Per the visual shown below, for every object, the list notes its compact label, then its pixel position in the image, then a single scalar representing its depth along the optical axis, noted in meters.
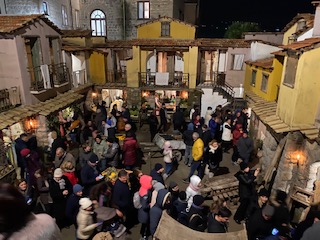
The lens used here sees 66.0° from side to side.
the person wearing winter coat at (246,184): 7.64
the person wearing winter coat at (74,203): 6.13
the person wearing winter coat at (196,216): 5.91
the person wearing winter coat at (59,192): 6.83
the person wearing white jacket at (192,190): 7.02
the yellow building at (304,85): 8.48
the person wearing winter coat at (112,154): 10.04
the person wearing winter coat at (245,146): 10.90
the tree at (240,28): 30.78
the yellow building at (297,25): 14.21
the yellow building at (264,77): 14.83
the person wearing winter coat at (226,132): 12.67
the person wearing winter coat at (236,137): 12.21
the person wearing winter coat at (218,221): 5.45
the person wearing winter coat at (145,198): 6.69
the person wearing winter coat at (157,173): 7.52
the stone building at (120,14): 28.14
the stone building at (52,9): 19.21
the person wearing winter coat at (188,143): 11.31
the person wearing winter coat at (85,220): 5.47
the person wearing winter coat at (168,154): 10.54
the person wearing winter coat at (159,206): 6.23
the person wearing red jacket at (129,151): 9.95
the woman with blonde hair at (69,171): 7.57
